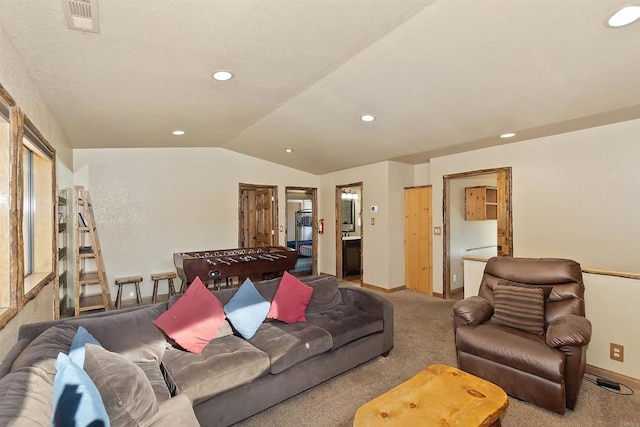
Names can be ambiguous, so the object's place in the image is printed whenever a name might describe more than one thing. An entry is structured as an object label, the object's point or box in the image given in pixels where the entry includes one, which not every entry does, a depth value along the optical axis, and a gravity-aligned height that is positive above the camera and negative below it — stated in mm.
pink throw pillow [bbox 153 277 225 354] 2179 -754
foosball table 4102 -656
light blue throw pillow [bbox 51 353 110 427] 1010 -632
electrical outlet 2564 -1176
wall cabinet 5477 +195
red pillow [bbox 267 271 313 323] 2773 -782
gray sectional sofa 1438 -964
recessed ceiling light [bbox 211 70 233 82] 2578 +1229
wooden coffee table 1538 -1029
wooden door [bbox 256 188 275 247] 6527 -2
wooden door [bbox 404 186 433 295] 5496 -457
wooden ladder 3562 -434
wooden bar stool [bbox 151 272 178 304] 4898 -1004
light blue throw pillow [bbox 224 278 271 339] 2467 -775
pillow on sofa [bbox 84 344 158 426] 1229 -722
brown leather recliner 2125 -961
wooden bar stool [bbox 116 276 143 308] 4566 -1011
